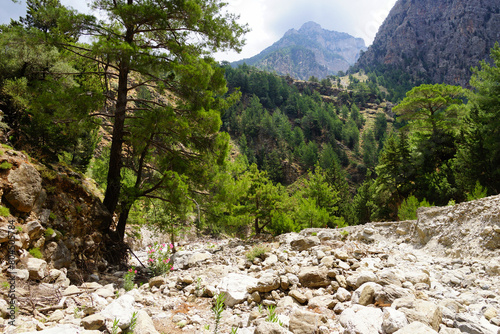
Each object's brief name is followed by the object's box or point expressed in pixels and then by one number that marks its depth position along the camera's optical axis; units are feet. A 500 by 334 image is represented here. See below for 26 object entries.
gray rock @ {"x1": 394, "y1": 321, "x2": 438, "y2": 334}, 8.37
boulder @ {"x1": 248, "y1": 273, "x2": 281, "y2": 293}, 15.26
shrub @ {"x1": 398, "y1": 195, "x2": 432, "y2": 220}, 43.70
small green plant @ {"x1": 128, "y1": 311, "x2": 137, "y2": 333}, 9.87
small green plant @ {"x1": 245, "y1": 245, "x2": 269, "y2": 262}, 23.55
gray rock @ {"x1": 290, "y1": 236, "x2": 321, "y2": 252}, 25.13
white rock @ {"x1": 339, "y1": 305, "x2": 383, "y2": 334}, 9.63
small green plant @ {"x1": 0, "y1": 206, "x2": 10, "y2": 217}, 15.07
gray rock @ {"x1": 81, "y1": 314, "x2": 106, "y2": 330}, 9.79
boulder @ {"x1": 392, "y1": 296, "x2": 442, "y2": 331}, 9.63
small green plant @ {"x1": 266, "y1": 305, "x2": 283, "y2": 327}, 10.30
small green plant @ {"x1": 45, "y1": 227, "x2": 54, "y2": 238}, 18.31
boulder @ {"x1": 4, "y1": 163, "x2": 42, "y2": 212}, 16.65
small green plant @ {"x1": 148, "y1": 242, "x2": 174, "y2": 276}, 22.36
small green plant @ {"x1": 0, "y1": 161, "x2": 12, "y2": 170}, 16.44
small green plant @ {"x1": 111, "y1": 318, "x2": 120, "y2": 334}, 9.19
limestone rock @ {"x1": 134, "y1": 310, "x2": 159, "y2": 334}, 10.22
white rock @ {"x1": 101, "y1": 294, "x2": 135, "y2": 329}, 10.14
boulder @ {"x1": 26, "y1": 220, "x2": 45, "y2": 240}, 16.85
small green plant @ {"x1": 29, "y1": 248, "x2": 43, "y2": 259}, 16.34
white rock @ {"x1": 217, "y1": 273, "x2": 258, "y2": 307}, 14.84
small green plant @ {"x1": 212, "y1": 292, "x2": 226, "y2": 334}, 8.88
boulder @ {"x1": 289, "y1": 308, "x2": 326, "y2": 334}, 10.12
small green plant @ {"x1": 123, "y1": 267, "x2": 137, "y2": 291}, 17.01
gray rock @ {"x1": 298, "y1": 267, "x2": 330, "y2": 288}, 15.52
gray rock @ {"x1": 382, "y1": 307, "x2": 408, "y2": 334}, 9.21
